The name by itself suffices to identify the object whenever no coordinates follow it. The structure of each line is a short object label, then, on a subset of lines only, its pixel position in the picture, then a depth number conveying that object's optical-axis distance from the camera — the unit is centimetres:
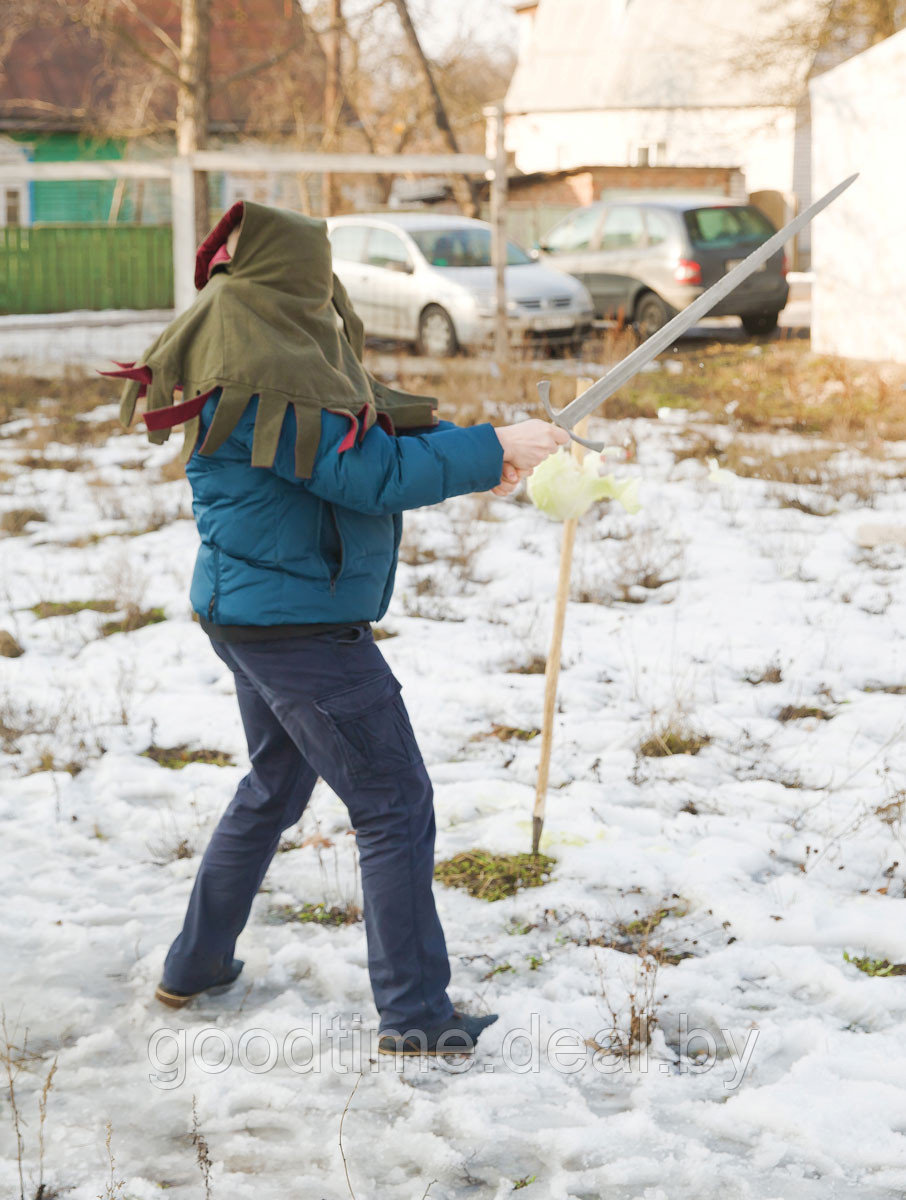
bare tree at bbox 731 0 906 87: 2164
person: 243
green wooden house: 2488
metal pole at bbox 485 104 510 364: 1198
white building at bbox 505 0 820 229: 2938
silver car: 1305
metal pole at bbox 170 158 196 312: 1270
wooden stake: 340
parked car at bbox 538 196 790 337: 1454
